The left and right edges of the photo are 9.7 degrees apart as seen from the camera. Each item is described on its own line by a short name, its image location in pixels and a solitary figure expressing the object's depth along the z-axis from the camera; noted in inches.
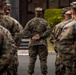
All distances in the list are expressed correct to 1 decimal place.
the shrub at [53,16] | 980.5
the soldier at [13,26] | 373.6
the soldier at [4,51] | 227.6
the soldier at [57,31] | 412.1
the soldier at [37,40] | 472.4
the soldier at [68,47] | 264.9
